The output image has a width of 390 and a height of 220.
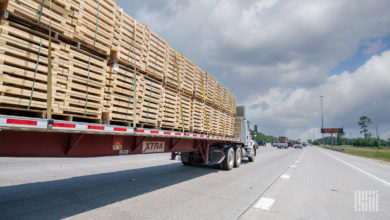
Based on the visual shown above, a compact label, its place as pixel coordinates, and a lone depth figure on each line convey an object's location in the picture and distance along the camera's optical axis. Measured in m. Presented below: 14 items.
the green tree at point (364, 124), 117.05
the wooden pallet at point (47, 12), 3.00
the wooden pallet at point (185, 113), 6.45
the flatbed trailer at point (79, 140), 2.90
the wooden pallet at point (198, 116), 7.35
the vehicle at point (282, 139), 51.47
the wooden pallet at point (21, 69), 2.85
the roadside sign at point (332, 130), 102.09
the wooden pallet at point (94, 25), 3.78
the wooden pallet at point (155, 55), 5.38
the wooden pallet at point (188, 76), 6.96
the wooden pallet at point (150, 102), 5.07
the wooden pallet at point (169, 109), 5.70
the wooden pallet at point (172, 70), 6.09
